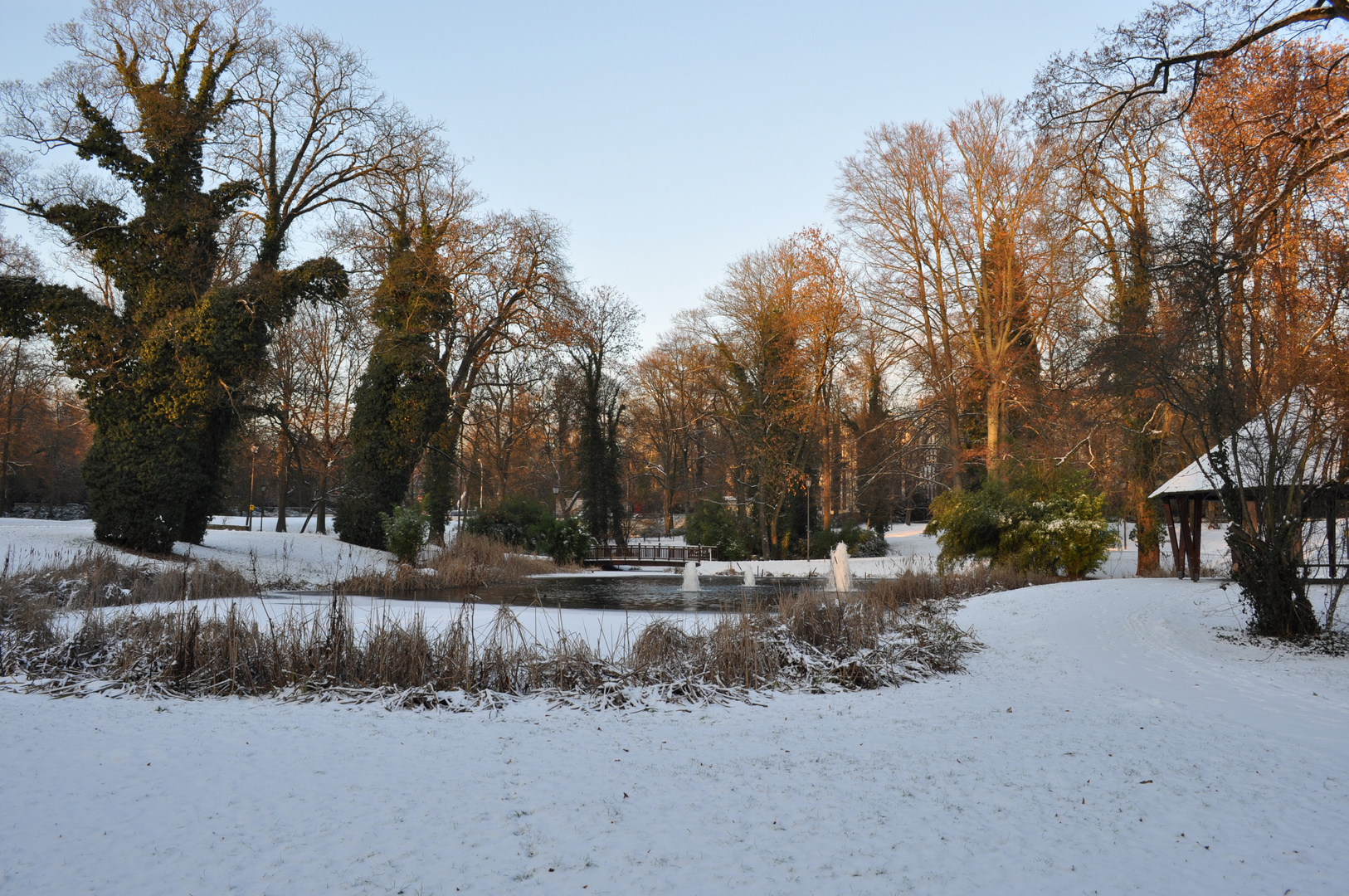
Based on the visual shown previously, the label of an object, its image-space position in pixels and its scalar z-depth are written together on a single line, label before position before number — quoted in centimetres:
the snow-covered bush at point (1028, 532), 1617
